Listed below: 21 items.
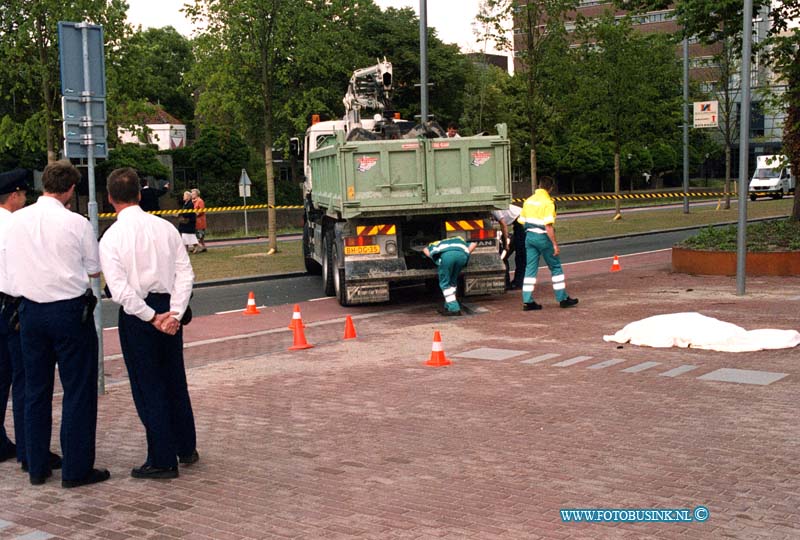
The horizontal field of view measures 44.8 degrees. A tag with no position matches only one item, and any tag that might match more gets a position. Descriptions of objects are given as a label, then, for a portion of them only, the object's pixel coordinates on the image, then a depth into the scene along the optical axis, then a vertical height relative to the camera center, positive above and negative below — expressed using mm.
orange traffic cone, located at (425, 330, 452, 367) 10039 -1728
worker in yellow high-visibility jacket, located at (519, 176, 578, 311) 13867 -837
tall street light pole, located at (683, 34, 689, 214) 34938 +2003
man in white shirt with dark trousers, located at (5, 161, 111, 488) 6102 -817
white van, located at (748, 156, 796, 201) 52697 -122
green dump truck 14281 -227
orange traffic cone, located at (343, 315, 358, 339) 12273 -1772
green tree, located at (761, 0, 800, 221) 18969 +2346
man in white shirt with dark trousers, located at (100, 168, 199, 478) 6105 -683
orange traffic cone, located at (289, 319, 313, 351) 11609 -1768
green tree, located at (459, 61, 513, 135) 59781 +5255
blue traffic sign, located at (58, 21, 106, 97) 8625 +1228
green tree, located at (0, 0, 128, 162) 25391 +3964
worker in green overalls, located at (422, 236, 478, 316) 13812 -1058
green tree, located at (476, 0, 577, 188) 32562 +5362
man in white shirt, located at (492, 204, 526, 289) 15844 -912
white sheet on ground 10219 -1647
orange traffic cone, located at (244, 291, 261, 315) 15289 -1795
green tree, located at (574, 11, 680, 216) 34594 +3616
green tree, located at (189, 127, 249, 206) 47969 +1677
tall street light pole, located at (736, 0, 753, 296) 14320 +268
